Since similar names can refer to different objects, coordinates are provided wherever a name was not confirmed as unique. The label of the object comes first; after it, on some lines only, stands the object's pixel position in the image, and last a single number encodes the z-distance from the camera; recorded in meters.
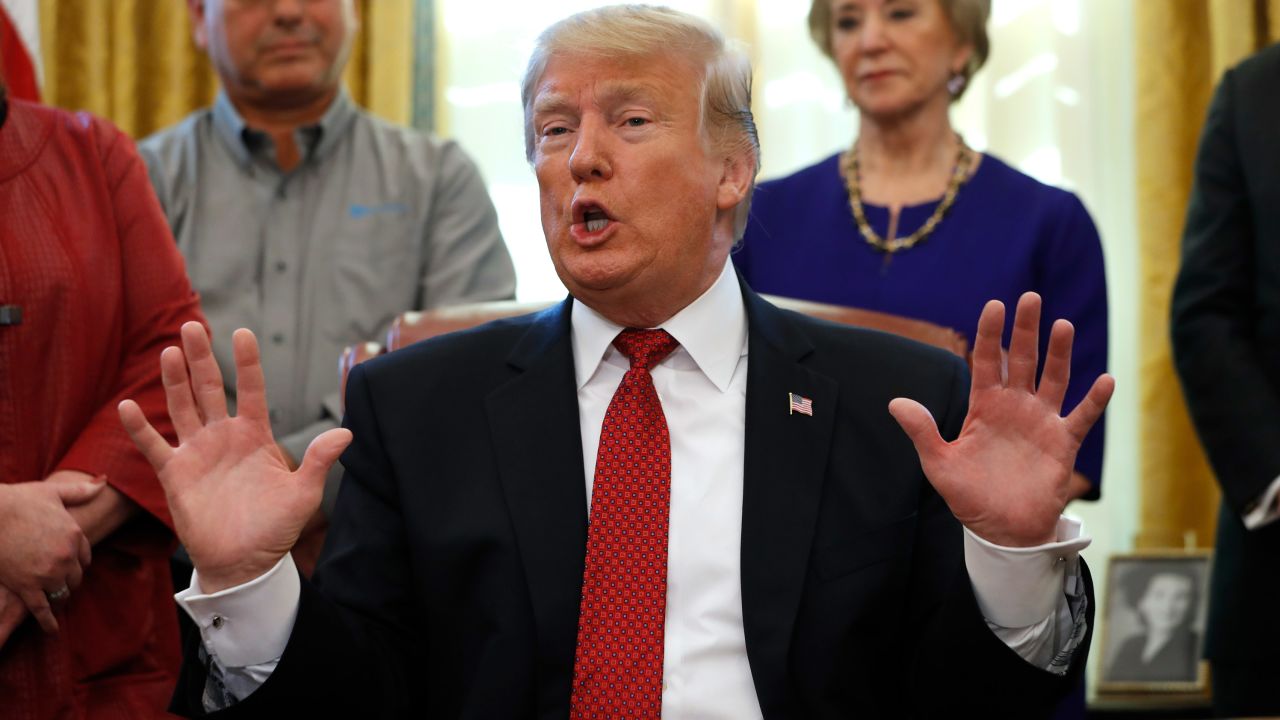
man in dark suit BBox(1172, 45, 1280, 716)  4.84
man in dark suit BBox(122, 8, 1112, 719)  3.21
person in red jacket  3.81
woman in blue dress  5.34
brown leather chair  4.31
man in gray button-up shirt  5.50
